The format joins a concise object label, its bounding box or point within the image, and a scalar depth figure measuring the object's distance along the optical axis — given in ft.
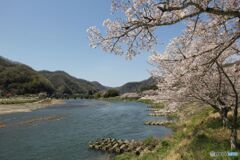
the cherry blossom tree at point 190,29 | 15.15
